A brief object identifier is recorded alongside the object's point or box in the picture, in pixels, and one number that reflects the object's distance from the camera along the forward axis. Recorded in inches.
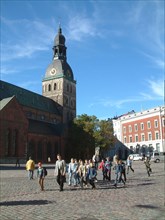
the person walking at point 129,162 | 1182.9
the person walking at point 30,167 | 916.0
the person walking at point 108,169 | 864.3
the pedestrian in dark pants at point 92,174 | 705.0
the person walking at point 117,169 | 726.5
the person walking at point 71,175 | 749.9
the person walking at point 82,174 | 738.1
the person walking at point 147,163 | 1025.3
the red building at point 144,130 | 2834.6
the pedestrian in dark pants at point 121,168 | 755.4
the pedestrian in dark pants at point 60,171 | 641.0
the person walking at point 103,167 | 870.9
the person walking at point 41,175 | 653.3
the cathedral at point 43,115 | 2214.6
